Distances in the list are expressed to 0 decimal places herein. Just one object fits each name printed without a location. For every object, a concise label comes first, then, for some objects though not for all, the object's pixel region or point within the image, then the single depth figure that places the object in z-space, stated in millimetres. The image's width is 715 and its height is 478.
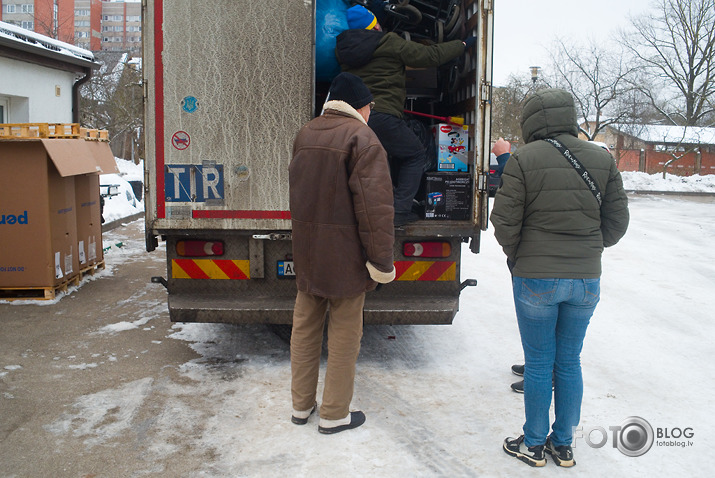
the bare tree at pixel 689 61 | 39344
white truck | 4520
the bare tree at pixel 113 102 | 22125
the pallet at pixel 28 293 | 6730
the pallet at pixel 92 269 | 7718
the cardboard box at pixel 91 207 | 7562
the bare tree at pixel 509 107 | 33469
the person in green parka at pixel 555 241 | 3344
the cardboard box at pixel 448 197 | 5070
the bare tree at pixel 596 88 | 37188
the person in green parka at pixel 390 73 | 4879
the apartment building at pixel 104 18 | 73875
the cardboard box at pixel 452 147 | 5277
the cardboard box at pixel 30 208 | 6551
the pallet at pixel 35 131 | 6539
